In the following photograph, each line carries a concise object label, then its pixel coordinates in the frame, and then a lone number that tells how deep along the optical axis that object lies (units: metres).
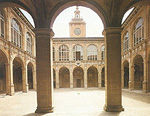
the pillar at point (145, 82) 11.69
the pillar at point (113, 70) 5.11
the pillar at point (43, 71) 5.15
